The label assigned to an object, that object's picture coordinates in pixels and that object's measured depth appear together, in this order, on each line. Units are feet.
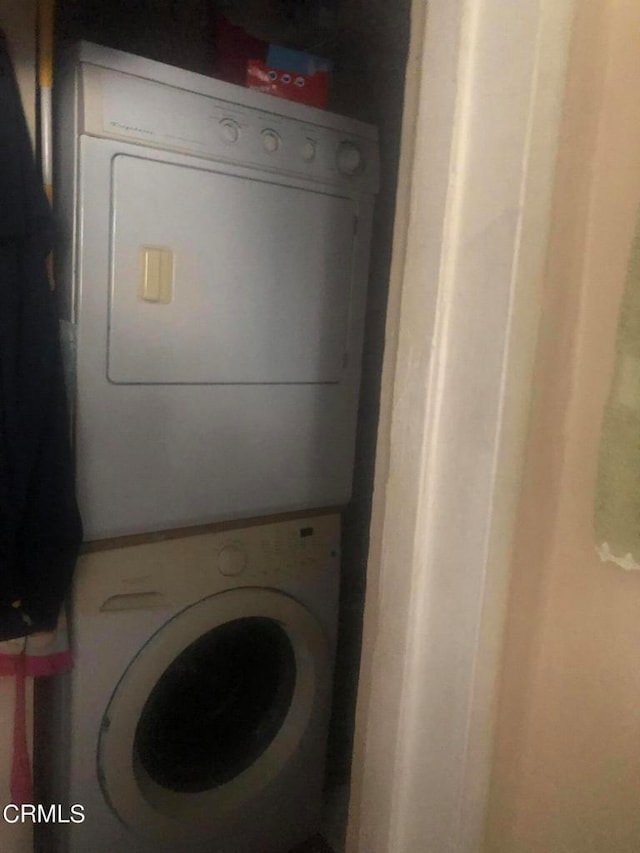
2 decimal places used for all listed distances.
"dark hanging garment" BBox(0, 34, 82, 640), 3.22
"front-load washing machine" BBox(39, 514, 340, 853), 3.91
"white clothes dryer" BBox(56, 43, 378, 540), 3.47
